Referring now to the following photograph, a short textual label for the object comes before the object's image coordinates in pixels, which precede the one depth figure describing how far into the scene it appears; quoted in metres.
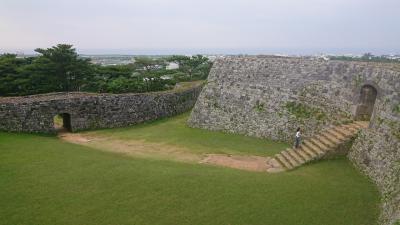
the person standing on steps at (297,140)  13.83
